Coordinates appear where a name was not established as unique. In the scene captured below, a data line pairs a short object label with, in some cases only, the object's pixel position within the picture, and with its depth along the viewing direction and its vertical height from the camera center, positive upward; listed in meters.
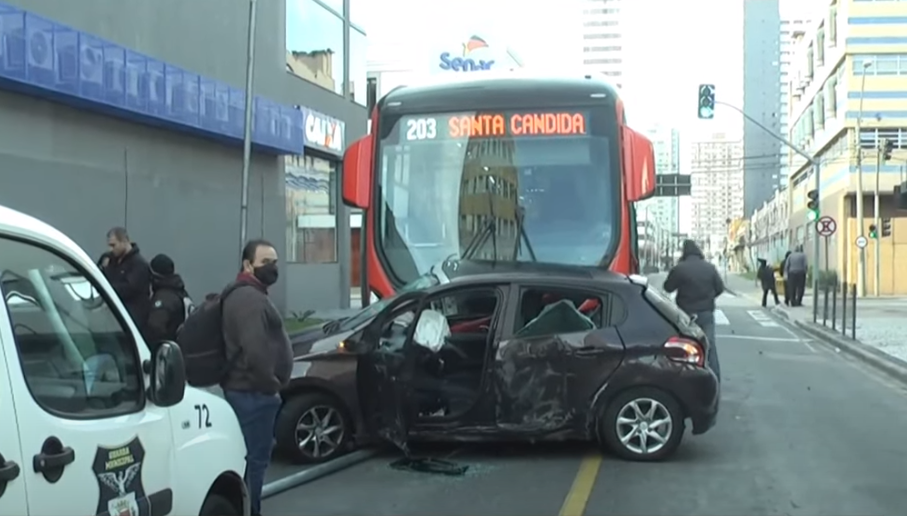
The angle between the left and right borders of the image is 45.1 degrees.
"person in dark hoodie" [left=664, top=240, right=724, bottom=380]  12.56 -0.28
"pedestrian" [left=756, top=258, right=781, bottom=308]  36.09 -0.55
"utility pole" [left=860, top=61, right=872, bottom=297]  43.94 +2.07
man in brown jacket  6.02 -0.54
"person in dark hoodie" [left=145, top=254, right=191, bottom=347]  9.71 -0.35
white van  3.43 -0.50
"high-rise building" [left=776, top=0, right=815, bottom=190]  127.25 +28.84
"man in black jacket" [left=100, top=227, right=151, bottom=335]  10.10 -0.10
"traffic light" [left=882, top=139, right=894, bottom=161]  41.66 +4.44
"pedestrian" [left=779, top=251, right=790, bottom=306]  35.67 -0.88
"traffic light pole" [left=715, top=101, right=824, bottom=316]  26.84 +0.74
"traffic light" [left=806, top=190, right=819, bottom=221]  31.05 +1.74
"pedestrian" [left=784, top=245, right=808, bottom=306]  34.09 -0.32
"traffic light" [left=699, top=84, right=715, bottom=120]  29.89 +4.44
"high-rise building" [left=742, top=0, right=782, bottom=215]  135.00 +25.17
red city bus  11.09 +0.90
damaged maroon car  8.63 -0.94
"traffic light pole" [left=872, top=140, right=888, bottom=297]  45.38 +1.73
